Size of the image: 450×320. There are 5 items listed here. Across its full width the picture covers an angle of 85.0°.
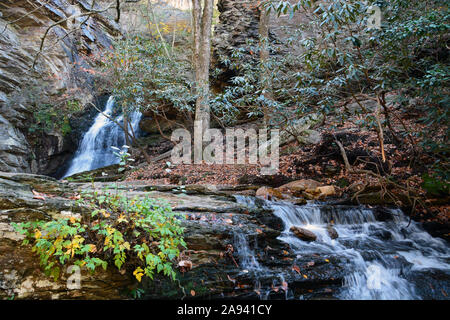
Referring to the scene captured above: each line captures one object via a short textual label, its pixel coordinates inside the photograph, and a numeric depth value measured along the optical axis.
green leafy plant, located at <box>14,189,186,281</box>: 2.31
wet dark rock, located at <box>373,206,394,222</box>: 5.38
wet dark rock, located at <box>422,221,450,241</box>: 4.85
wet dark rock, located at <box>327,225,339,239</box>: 4.54
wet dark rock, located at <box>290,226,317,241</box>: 4.31
